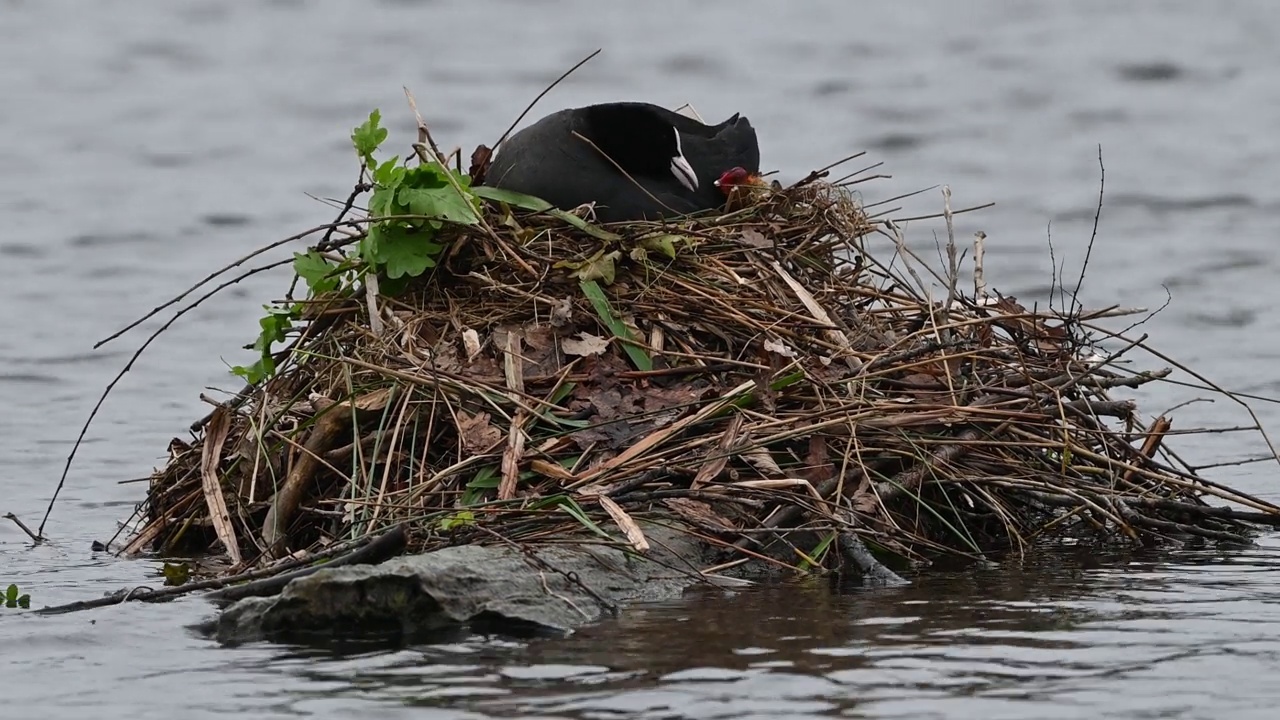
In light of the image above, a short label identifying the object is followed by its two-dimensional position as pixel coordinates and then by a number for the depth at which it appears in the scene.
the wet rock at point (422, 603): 10.92
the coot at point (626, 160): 14.58
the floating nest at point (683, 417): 12.55
